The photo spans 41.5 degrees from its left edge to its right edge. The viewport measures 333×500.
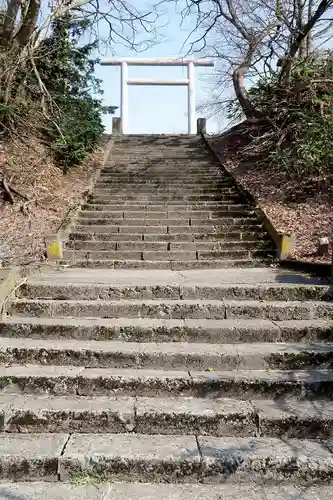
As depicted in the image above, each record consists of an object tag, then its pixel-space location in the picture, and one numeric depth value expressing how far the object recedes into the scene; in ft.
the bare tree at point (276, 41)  35.45
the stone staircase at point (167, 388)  8.14
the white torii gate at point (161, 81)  61.26
